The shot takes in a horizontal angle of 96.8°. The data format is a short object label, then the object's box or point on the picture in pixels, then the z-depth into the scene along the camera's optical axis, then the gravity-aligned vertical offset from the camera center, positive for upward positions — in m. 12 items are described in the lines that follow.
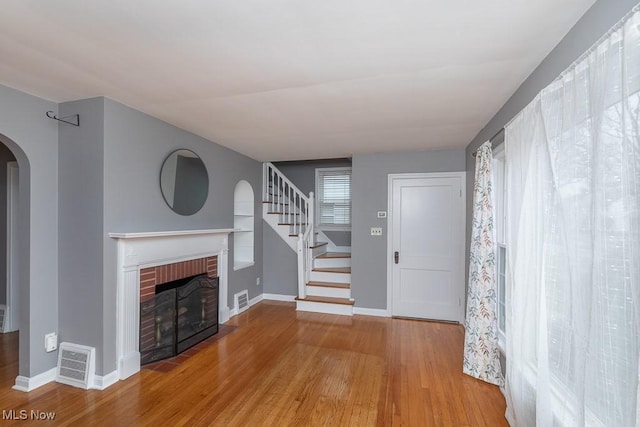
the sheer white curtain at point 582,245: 0.99 -0.13
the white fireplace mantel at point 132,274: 2.49 -0.56
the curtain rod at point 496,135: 2.40 +0.70
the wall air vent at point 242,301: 4.28 -1.37
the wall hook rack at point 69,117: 2.43 +0.80
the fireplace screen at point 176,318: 2.78 -1.15
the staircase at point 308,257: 4.43 -0.78
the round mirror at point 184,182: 3.03 +0.34
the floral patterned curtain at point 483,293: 2.53 -0.71
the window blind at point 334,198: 5.71 +0.30
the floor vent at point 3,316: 3.31 -1.24
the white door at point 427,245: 4.02 -0.46
